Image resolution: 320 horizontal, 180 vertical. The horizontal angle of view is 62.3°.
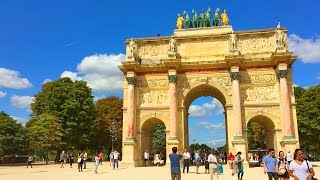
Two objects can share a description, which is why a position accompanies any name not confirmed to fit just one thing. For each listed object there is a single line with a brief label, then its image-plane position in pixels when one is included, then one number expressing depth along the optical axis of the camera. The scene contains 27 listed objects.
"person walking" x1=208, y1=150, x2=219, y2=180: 12.04
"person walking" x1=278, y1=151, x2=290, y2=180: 7.89
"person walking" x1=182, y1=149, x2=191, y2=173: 17.40
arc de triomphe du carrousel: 23.67
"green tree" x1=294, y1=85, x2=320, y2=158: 31.12
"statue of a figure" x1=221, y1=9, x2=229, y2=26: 26.13
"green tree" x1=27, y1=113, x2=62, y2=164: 30.91
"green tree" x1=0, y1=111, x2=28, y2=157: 30.21
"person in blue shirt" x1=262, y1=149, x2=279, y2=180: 8.92
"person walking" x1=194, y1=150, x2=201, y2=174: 17.29
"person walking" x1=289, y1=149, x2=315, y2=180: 5.54
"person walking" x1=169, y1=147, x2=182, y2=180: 9.37
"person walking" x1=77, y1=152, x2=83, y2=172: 19.28
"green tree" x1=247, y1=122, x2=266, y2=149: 44.11
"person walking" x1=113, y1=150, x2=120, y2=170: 20.93
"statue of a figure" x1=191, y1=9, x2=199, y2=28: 26.65
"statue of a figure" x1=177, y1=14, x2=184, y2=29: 26.68
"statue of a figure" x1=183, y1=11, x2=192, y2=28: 26.80
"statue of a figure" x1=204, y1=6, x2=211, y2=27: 26.44
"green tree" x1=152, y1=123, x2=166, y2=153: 47.60
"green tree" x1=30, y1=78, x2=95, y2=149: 34.01
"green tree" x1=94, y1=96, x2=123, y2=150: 41.41
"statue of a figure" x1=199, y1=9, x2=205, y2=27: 26.59
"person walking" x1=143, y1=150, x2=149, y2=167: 24.31
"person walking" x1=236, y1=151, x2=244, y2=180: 12.64
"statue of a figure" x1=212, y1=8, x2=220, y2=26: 26.46
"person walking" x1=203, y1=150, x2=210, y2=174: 17.53
